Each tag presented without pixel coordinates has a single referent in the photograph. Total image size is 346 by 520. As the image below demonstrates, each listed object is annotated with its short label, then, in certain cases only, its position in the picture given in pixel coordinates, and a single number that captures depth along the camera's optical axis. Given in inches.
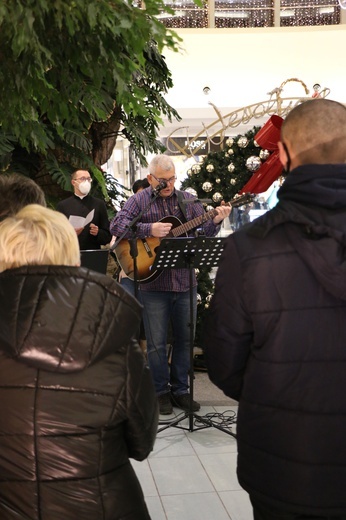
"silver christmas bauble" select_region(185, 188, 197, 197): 265.5
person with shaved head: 85.6
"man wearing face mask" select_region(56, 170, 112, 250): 274.7
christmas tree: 272.2
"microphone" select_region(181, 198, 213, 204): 214.6
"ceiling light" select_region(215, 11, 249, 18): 625.9
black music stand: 191.0
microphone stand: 213.3
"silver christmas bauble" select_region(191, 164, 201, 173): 281.6
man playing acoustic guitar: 220.1
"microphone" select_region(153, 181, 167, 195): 216.0
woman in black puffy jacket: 81.8
